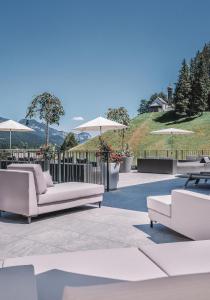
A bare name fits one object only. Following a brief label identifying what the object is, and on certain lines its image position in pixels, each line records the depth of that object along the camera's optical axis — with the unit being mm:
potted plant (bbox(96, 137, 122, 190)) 7941
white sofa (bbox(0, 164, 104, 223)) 4770
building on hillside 68438
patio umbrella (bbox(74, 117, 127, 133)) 10516
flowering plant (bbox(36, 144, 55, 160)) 8992
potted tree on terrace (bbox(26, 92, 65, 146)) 26531
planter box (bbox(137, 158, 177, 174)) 12180
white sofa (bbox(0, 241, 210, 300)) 1824
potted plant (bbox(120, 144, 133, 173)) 13109
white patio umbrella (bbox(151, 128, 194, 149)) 15336
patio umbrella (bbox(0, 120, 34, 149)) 11820
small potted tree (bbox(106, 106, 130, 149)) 23922
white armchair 3332
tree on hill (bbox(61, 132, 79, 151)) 48769
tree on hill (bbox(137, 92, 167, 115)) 85481
